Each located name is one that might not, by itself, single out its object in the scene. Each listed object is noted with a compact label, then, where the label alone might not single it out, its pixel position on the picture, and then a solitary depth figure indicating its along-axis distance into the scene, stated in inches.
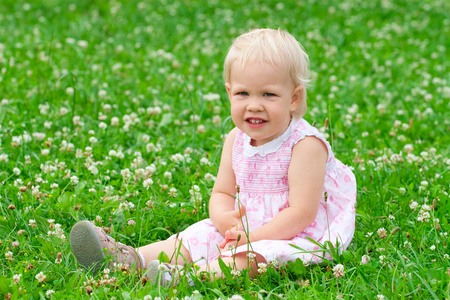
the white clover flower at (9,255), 242.9
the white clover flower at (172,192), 305.5
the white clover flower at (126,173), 314.3
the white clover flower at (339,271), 221.4
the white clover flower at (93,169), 320.0
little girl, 234.5
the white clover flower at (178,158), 348.7
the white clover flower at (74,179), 304.9
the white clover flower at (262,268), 227.2
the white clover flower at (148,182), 304.3
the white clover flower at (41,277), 226.6
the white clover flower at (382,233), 254.3
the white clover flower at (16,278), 225.0
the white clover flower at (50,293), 218.2
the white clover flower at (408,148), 364.4
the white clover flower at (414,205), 281.6
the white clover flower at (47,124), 388.2
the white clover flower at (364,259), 239.3
